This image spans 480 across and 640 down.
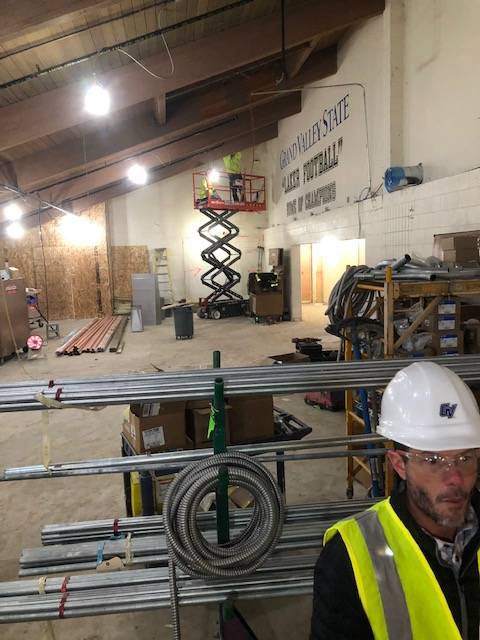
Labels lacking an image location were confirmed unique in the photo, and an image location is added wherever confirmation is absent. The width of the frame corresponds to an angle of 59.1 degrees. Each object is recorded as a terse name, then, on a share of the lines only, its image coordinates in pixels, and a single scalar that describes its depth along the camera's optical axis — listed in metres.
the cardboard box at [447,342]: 3.03
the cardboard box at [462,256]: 3.74
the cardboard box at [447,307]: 3.01
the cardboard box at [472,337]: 3.20
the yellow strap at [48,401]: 1.68
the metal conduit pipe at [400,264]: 3.19
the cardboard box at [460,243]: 3.78
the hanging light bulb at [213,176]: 11.73
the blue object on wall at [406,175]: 5.27
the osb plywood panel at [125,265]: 13.84
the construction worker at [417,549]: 0.93
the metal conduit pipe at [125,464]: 1.72
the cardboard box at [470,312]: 3.56
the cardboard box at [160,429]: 2.49
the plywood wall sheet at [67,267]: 13.16
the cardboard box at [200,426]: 2.63
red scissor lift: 12.12
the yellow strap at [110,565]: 1.77
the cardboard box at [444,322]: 3.02
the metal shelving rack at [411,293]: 2.83
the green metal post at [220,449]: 1.66
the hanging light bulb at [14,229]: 9.95
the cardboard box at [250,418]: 2.68
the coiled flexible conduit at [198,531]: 1.57
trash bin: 9.39
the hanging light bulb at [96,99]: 4.83
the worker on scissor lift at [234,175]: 12.39
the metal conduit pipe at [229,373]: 1.77
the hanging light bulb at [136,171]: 9.16
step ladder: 13.93
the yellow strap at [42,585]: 1.70
